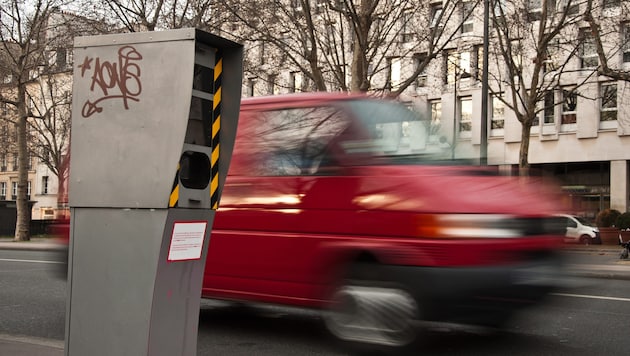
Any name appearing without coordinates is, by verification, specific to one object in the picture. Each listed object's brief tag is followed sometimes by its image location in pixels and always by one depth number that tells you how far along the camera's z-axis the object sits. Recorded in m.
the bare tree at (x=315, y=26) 22.20
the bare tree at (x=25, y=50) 34.00
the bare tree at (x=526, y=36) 25.53
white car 29.91
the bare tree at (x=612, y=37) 20.19
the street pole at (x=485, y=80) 21.22
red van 5.30
